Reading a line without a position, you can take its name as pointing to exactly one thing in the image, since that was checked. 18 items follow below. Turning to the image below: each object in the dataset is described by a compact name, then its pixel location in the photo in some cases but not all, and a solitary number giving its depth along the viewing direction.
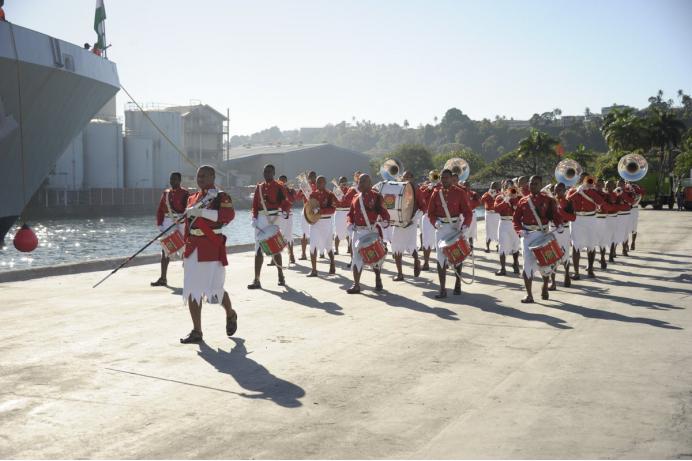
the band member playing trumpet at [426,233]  17.36
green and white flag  27.28
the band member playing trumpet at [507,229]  16.89
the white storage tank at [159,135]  85.19
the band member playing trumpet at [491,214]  21.17
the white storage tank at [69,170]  73.00
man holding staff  9.05
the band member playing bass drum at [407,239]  16.14
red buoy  14.01
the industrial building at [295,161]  112.06
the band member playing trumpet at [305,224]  18.53
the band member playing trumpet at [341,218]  19.88
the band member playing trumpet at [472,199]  18.61
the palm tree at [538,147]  83.25
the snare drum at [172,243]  13.67
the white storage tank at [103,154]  76.89
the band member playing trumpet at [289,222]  14.81
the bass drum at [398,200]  15.35
